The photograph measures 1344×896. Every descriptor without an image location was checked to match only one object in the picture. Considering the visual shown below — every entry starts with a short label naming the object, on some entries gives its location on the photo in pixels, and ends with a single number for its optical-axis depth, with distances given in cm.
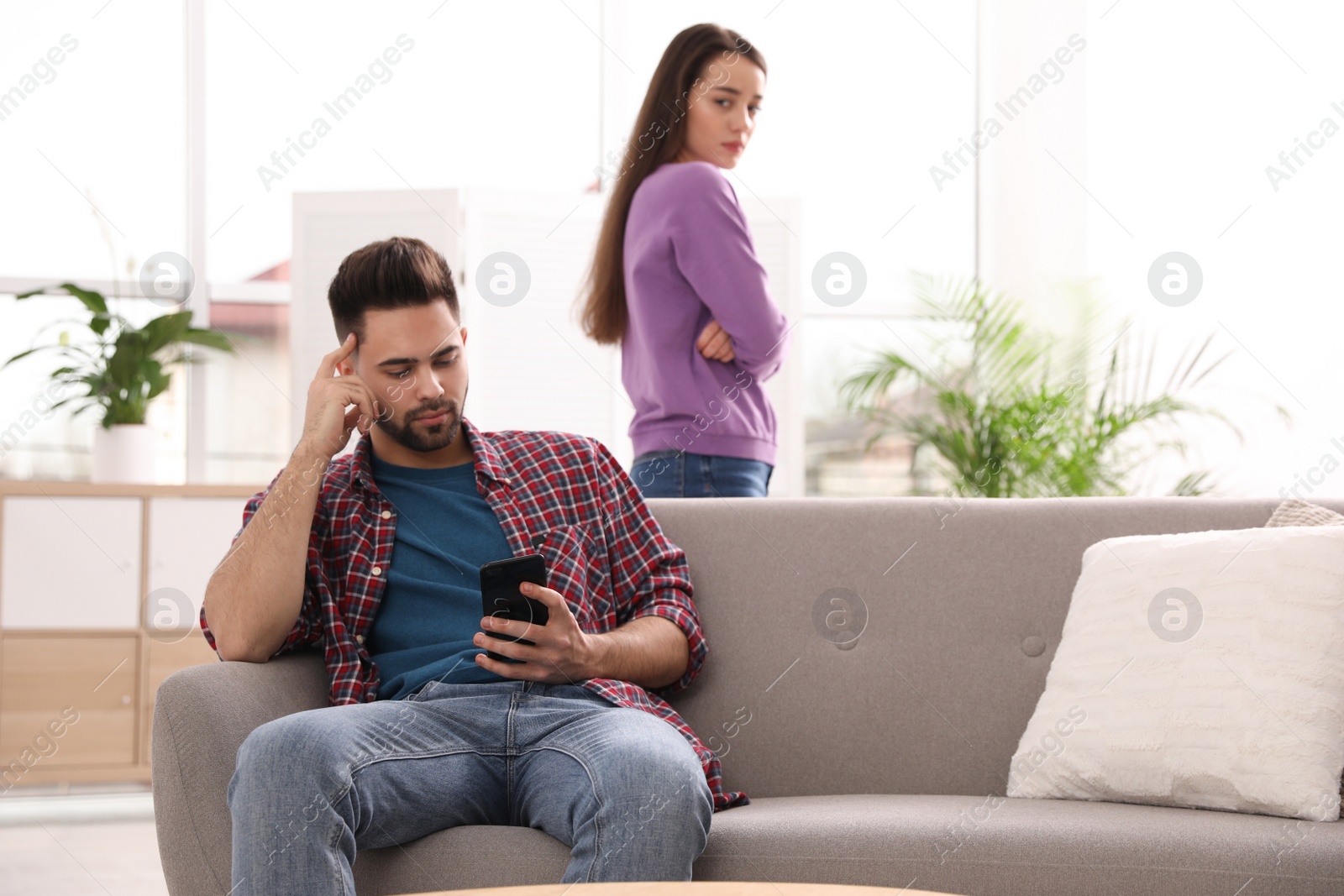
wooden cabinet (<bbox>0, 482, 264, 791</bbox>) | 775
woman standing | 660
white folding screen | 856
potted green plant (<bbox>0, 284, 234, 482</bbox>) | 812
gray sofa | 597
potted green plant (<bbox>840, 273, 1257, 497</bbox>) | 793
